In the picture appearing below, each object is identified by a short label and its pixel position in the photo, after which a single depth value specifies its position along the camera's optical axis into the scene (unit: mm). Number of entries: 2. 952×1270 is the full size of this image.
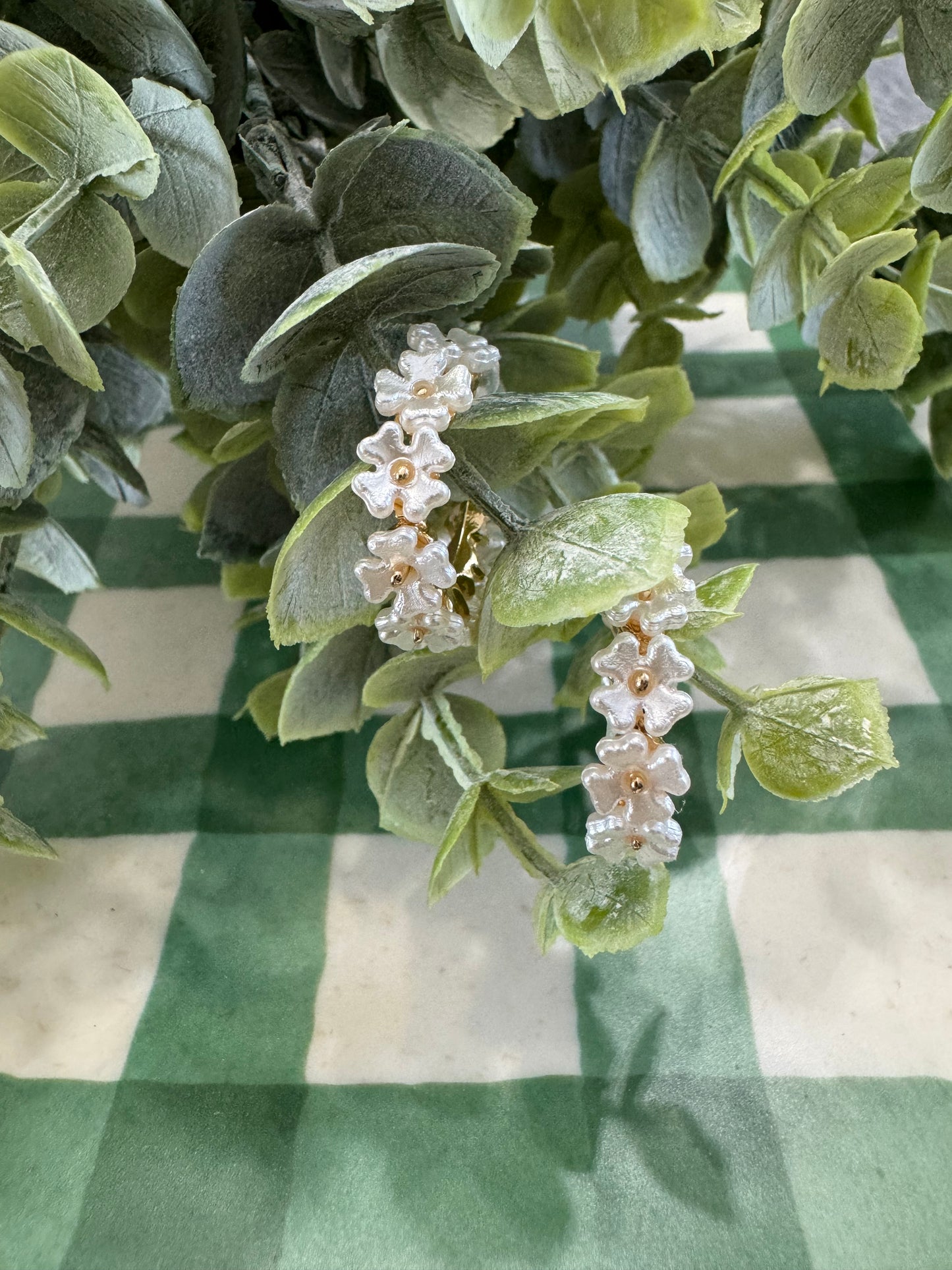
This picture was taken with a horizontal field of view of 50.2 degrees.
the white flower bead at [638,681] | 157
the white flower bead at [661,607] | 158
